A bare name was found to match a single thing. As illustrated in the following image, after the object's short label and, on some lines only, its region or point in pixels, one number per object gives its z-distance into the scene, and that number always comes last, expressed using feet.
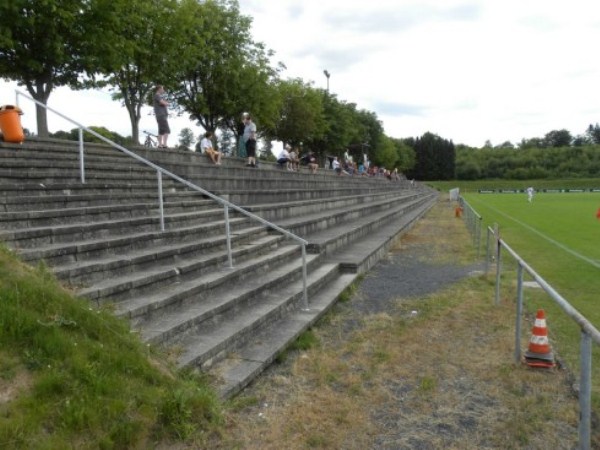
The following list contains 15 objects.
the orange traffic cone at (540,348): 16.56
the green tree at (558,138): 529.98
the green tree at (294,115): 135.44
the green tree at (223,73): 91.35
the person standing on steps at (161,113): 45.34
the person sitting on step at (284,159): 71.26
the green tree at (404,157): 355.36
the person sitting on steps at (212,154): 50.17
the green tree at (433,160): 405.18
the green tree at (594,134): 530.68
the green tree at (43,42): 46.50
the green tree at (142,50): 59.06
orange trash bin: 27.68
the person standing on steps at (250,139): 53.83
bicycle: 70.95
